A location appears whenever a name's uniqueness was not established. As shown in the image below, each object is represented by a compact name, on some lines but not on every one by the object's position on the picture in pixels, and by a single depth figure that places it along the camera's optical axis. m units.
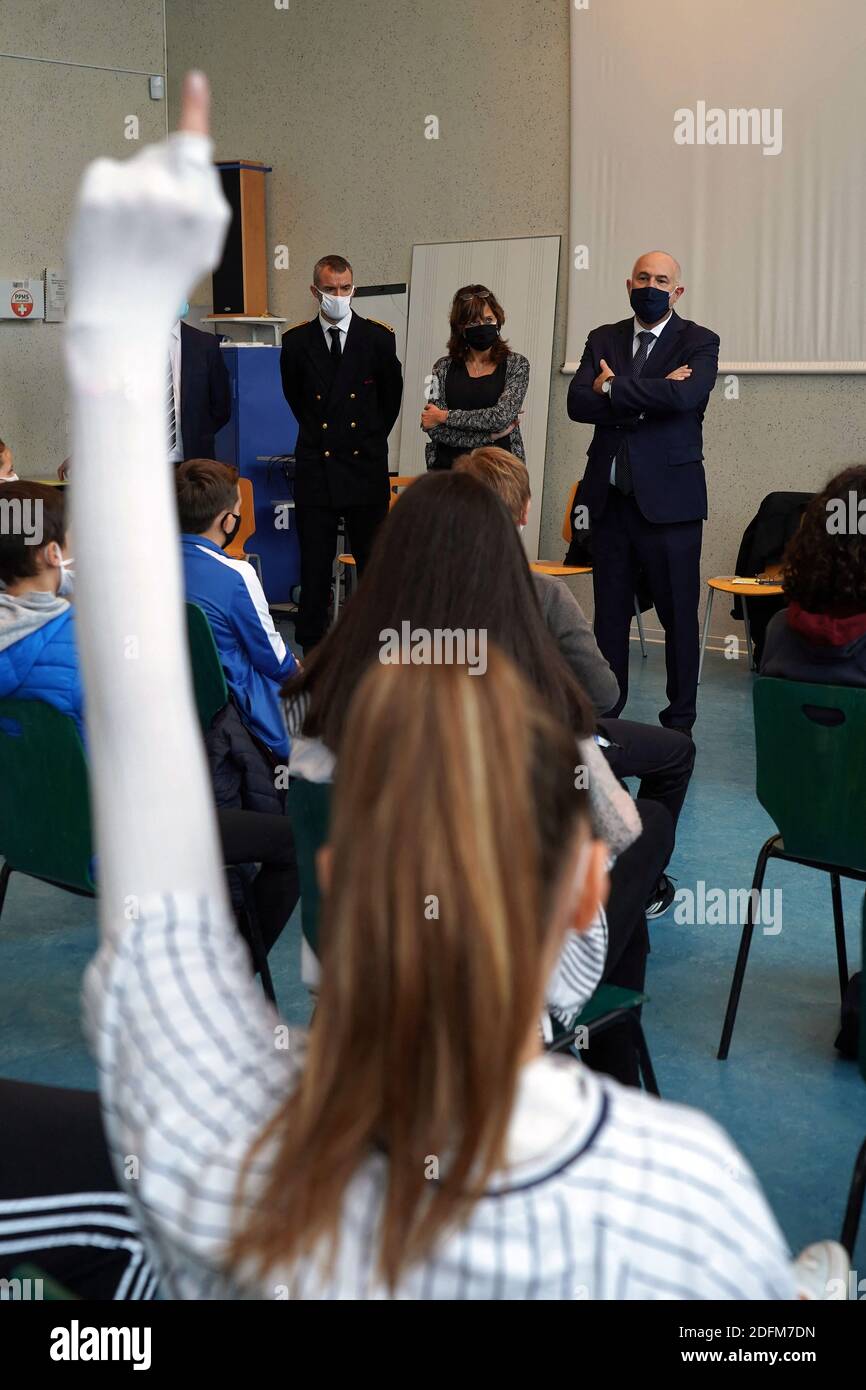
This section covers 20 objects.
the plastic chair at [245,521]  6.97
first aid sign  8.19
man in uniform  5.97
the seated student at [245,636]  2.99
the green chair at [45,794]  2.40
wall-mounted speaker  8.38
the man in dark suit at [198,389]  6.79
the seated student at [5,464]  5.15
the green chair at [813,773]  2.38
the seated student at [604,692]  2.78
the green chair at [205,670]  2.89
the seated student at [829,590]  2.63
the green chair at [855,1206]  1.68
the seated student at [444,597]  1.69
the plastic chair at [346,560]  7.17
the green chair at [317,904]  1.89
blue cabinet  7.93
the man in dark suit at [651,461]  4.58
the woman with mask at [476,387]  5.45
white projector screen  6.04
